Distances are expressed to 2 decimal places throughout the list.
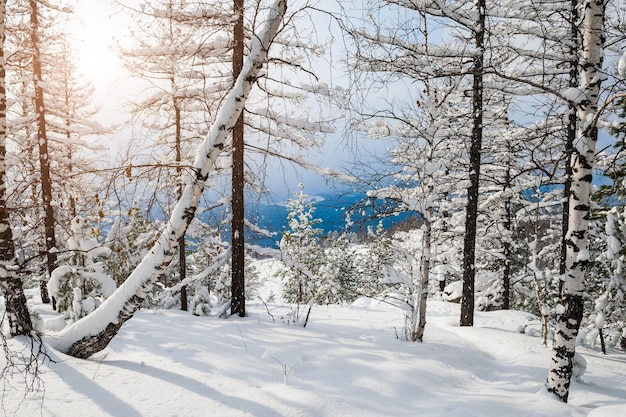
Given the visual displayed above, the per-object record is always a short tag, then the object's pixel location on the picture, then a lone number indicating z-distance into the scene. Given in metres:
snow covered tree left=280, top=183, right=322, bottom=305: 25.87
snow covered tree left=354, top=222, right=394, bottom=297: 30.77
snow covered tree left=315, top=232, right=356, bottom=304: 25.55
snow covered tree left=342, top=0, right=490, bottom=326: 6.01
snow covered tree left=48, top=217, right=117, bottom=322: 6.83
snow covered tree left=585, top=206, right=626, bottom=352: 7.04
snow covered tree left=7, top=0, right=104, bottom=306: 11.27
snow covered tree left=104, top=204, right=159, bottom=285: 8.51
